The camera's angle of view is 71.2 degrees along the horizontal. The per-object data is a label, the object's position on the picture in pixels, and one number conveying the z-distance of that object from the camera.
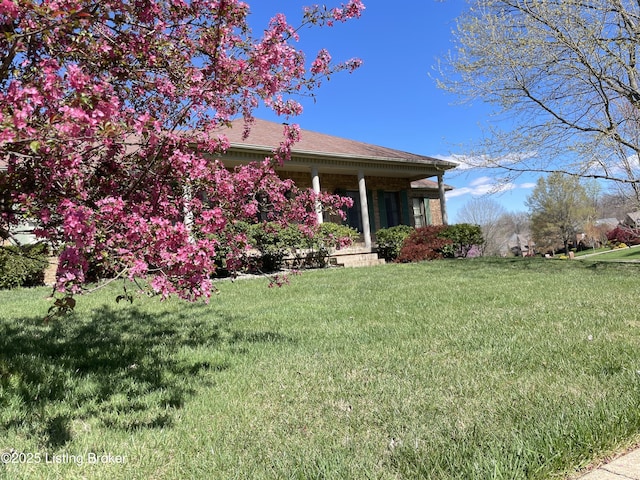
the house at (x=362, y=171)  14.21
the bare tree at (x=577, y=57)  9.40
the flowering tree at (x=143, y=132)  2.13
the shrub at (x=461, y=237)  14.87
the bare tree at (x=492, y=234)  44.22
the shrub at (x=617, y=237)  41.68
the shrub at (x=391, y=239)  15.80
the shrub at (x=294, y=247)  11.65
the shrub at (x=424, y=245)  14.69
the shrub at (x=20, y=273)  9.78
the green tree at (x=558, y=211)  39.80
